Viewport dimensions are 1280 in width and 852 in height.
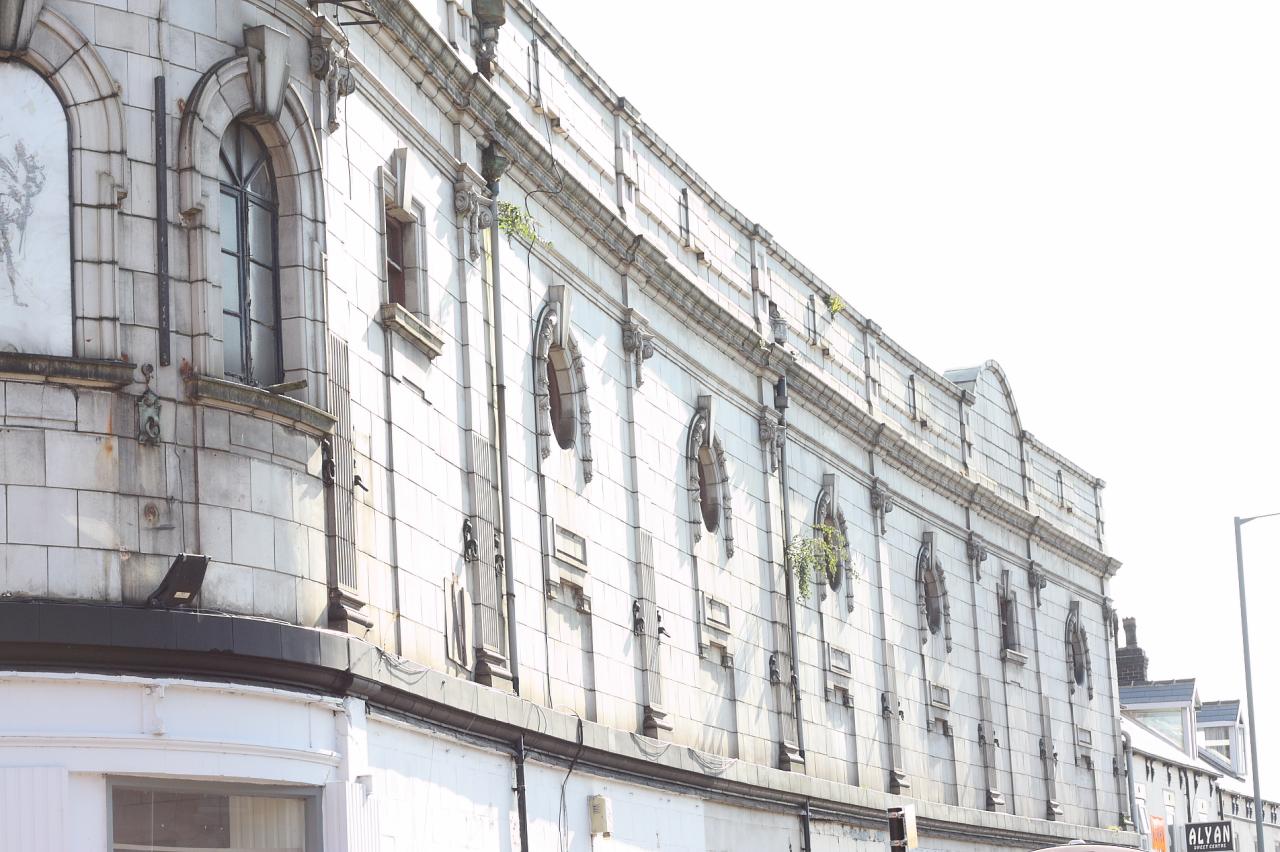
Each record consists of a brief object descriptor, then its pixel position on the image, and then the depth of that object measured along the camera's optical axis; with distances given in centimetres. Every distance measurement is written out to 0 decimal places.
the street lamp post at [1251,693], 4138
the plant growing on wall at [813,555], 3362
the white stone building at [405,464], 1647
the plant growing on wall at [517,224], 2423
